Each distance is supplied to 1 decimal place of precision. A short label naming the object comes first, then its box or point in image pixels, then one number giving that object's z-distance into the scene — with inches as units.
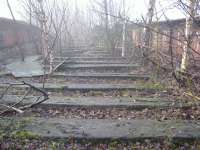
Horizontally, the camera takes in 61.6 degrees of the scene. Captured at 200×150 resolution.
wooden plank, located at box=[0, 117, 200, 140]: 119.6
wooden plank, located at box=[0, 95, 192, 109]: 163.5
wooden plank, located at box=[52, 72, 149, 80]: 259.9
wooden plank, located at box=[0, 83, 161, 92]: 211.1
